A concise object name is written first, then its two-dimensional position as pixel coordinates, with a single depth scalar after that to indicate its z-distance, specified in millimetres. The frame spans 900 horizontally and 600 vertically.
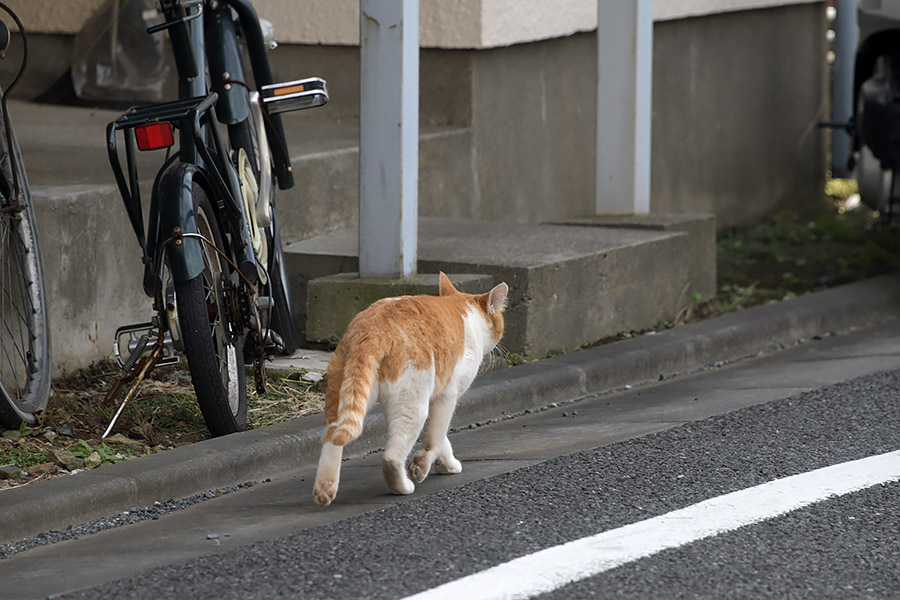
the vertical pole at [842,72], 22391
